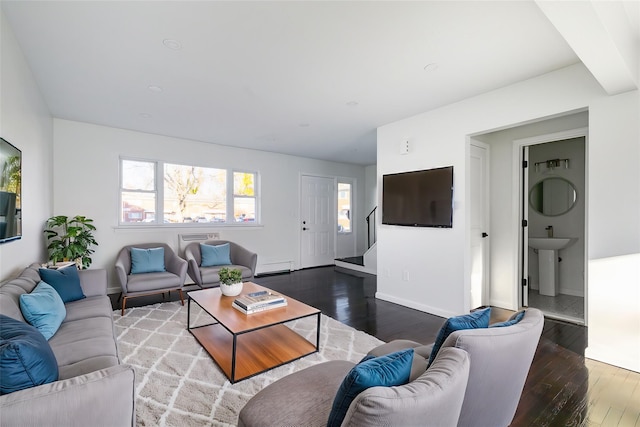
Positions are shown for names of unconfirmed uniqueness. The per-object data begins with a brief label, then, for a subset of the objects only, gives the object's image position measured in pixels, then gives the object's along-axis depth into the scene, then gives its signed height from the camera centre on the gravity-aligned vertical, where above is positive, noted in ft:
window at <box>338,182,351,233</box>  24.11 +0.44
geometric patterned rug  5.98 -4.04
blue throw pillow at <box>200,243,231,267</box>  14.87 -2.20
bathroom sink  14.24 -1.46
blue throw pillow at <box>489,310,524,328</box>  4.68 -1.79
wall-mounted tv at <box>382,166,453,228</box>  11.66 +0.62
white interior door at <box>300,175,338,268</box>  21.86 -0.68
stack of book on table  8.48 -2.69
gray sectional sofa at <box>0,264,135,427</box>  3.07 -2.16
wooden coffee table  7.53 -3.94
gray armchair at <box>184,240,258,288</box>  13.57 -2.62
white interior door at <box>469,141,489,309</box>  12.51 -0.50
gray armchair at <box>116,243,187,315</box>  11.64 -2.74
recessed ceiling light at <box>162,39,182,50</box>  7.40 +4.31
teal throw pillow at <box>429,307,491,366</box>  4.53 -1.79
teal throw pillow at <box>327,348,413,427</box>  3.09 -1.81
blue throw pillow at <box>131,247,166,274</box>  13.17 -2.21
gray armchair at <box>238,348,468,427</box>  2.55 -1.93
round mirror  14.99 +0.86
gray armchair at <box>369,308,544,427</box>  3.93 -2.22
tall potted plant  11.84 -1.21
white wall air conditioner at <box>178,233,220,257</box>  16.26 -1.50
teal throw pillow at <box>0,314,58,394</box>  3.40 -1.85
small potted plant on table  9.82 -2.33
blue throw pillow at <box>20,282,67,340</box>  6.00 -2.11
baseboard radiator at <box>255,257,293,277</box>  19.54 -3.81
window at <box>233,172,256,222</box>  19.11 +1.02
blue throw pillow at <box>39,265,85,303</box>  8.28 -2.01
